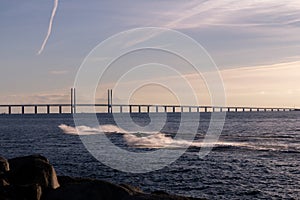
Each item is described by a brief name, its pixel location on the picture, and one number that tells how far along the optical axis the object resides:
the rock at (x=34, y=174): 18.97
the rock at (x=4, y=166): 20.41
